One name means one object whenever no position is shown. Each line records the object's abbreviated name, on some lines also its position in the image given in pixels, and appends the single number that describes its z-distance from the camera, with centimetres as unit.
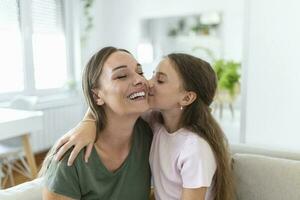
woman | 107
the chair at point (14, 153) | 271
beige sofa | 121
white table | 240
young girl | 111
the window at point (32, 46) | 371
